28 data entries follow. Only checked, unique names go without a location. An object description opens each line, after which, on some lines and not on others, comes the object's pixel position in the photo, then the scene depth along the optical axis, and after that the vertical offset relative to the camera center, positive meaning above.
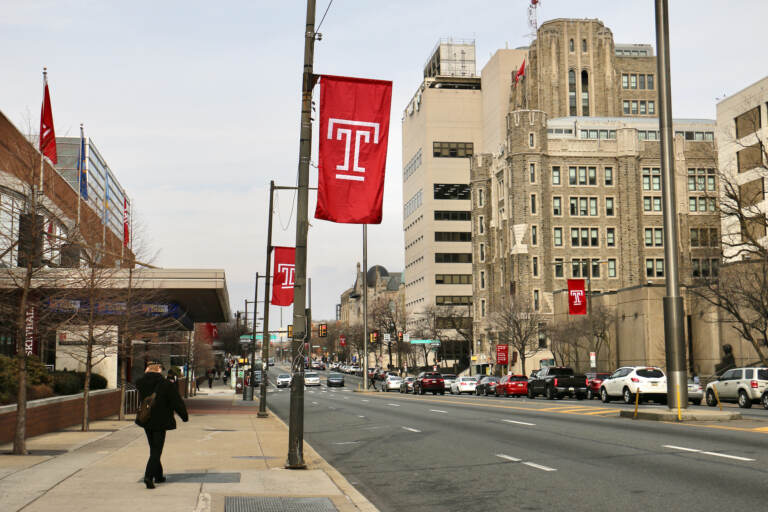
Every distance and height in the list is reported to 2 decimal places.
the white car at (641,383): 35.34 -0.92
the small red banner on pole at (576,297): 56.72 +4.50
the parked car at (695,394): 37.25 -1.44
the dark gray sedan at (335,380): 85.88 -2.21
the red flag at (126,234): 32.54 +5.18
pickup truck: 45.88 -1.26
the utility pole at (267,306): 34.07 +2.33
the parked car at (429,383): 61.72 -1.72
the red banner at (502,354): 72.00 +0.62
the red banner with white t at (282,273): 29.12 +3.11
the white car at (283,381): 87.44 -2.34
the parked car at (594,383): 44.41 -1.16
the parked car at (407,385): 65.81 -2.02
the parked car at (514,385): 52.00 -1.58
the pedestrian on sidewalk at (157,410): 11.10 -0.71
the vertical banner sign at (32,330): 15.91 +0.60
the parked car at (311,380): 87.77 -2.22
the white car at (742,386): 31.83 -0.92
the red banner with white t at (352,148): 13.27 +3.48
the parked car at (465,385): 61.28 -1.83
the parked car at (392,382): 73.94 -2.01
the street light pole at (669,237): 22.92 +3.68
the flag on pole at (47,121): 28.95 +8.53
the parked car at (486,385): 55.95 -1.71
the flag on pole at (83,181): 42.57 +10.66
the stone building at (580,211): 88.75 +16.92
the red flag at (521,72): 114.88 +41.33
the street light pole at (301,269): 13.37 +1.52
